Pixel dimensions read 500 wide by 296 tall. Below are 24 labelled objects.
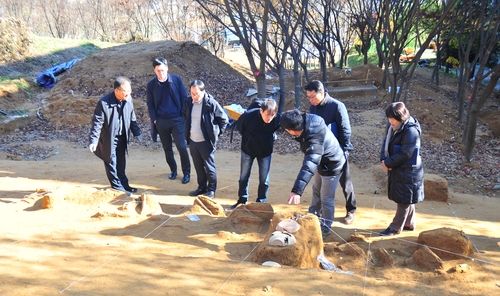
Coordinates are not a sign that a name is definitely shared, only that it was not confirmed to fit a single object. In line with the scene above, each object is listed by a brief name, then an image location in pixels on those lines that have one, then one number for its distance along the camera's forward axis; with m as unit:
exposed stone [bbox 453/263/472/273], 3.64
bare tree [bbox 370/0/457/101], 7.46
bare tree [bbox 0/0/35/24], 23.89
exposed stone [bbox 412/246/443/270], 3.75
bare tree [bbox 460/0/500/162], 8.37
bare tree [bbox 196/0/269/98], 8.91
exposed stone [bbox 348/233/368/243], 4.34
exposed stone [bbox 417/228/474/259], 3.94
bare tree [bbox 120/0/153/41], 24.09
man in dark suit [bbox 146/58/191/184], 6.14
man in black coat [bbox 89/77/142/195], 5.28
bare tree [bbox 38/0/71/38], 24.91
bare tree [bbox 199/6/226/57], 21.67
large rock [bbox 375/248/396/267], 3.89
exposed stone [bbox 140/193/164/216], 4.84
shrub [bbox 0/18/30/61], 16.08
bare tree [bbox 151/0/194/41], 23.53
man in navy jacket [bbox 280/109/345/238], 3.84
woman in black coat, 4.22
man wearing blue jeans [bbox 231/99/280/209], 4.63
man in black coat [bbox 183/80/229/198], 5.40
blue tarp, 14.67
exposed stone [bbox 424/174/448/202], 6.07
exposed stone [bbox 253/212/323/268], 3.65
